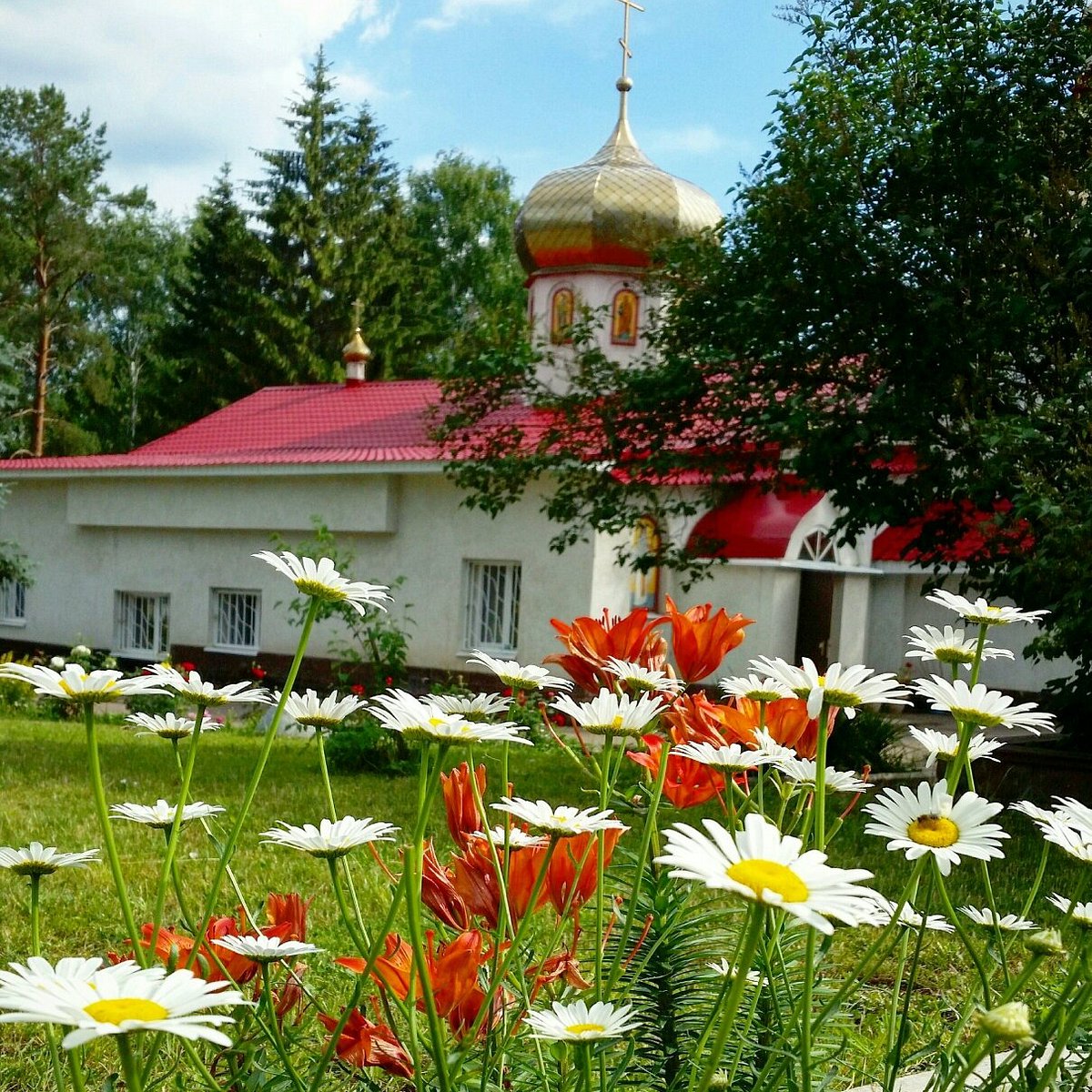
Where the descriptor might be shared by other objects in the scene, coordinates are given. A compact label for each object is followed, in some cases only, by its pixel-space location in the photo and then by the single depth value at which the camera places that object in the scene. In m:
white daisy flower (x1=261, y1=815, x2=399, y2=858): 1.46
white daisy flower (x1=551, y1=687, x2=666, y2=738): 1.60
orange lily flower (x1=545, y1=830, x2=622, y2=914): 1.68
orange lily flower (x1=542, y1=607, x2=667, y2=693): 2.05
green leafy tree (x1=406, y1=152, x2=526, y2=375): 37.06
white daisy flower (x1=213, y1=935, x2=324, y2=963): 1.50
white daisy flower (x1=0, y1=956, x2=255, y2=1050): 0.87
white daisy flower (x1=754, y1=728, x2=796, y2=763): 1.65
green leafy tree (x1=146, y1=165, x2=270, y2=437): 33.31
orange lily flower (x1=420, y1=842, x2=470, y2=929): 1.68
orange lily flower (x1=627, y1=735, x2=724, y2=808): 1.93
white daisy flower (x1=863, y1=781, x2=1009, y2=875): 1.38
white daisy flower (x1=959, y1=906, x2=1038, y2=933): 1.67
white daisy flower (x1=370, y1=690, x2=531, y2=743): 1.36
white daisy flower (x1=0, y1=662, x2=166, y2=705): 1.34
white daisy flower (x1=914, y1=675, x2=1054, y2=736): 1.56
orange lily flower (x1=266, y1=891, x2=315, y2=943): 1.73
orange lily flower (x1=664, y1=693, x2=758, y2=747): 1.92
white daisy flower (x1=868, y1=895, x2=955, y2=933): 1.56
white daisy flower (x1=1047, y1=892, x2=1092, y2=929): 1.47
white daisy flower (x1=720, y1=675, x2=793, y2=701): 1.90
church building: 16.02
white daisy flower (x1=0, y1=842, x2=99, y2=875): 1.53
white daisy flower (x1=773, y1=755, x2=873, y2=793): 1.72
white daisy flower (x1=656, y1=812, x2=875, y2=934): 0.94
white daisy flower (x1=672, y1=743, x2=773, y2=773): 1.62
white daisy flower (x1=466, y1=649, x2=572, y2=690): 1.68
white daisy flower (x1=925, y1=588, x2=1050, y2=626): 1.79
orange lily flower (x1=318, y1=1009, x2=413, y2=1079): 1.61
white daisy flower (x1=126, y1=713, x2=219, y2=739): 1.71
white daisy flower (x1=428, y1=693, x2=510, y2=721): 1.65
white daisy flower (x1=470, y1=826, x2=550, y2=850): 1.64
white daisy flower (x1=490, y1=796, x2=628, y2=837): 1.40
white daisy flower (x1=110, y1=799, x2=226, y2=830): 1.72
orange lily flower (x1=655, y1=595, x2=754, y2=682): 2.07
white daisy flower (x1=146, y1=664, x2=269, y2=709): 1.58
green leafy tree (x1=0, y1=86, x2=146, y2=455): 32.19
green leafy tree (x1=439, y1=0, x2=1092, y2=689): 7.89
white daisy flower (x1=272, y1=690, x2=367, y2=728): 1.70
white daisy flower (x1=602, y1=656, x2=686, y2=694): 1.79
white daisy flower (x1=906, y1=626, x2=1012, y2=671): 1.83
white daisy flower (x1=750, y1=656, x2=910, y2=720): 1.59
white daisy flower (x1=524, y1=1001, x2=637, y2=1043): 1.31
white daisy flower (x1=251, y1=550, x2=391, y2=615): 1.50
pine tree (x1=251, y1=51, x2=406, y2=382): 33.22
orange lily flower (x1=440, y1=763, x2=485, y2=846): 1.70
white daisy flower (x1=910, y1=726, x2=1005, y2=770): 1.69
